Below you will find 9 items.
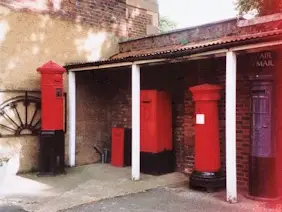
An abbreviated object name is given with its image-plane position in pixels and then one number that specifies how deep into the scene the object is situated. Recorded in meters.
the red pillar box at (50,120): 7.72
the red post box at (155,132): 7.68
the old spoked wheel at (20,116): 7.74
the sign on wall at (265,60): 5.96
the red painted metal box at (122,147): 8.95
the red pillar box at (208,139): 6.41
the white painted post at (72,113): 8.82
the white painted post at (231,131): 5.82
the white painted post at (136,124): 7.37
